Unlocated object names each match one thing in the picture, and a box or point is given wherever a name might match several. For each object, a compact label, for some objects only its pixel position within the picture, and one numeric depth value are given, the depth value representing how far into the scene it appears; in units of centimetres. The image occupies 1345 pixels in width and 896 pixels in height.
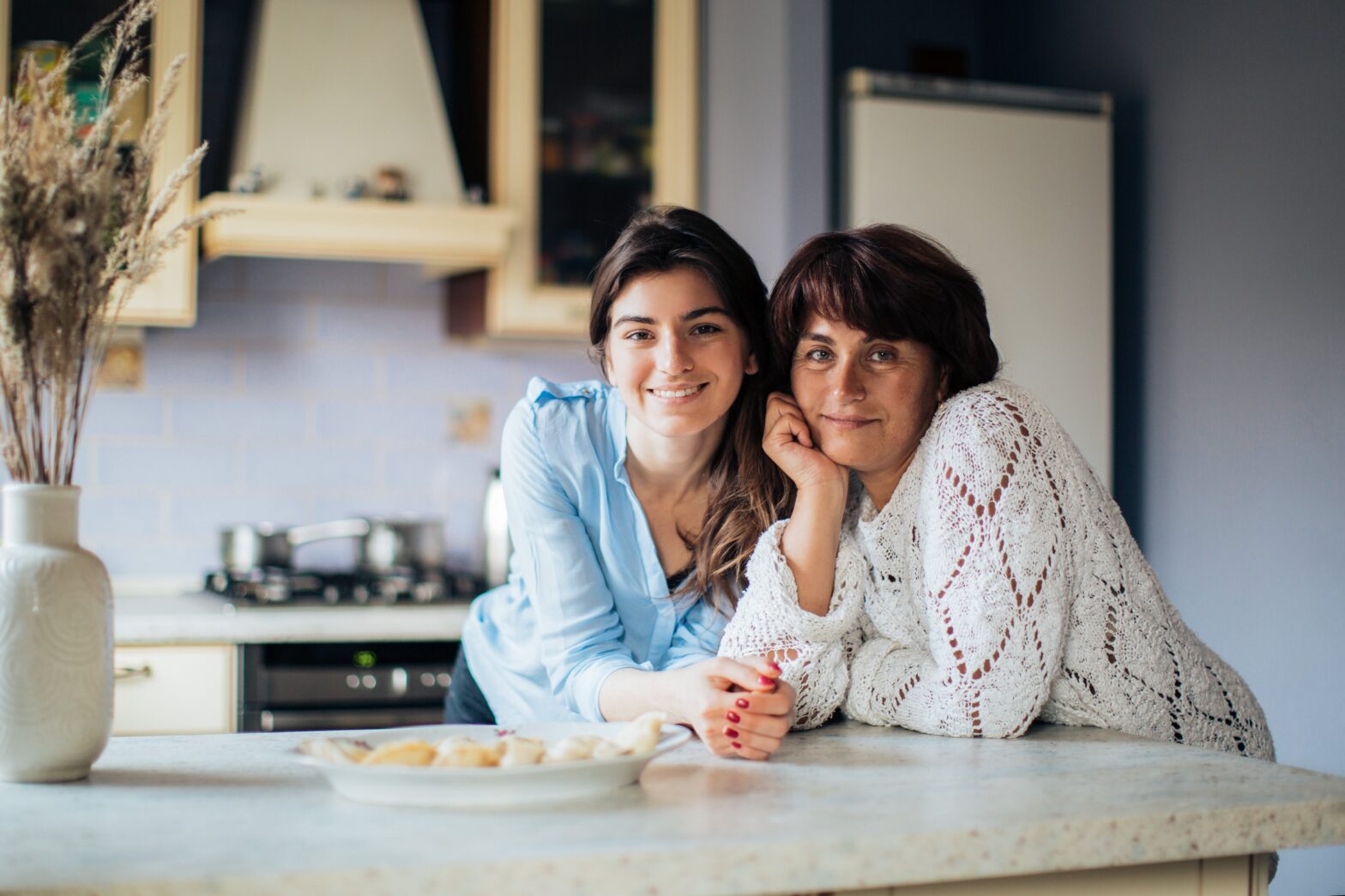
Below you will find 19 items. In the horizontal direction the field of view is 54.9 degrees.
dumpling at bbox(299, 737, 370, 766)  103
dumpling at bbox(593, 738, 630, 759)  103
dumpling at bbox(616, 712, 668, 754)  105
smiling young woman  162
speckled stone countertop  84
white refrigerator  294
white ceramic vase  104
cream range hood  280
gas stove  273
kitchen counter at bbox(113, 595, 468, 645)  246
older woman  132
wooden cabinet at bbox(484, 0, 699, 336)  300
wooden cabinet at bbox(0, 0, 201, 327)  275
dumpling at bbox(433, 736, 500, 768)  100
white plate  98
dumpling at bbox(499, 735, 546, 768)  100
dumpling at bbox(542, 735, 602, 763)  102
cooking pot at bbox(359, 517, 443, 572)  308
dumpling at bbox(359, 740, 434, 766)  101
